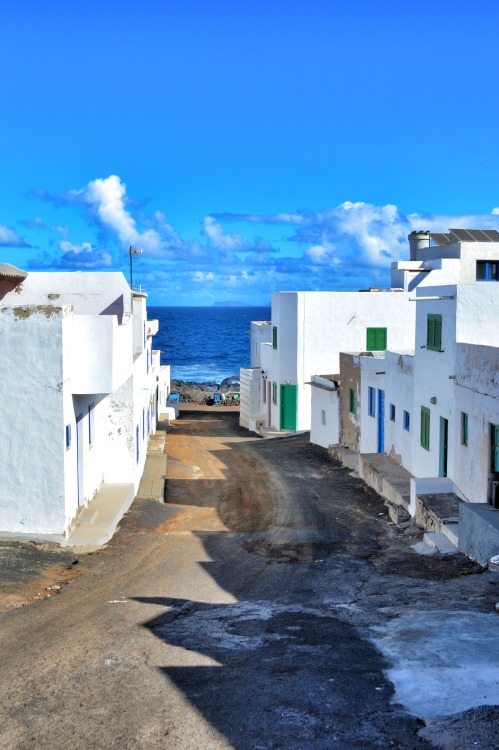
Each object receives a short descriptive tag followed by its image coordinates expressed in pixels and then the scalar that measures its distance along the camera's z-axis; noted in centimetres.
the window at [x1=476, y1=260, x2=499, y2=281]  3297
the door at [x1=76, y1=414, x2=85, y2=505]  1736
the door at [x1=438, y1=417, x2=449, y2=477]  1900
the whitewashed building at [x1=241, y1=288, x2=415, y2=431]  3741
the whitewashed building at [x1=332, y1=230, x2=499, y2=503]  1616
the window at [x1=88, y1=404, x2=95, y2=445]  1912
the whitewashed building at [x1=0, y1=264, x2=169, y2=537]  1513
